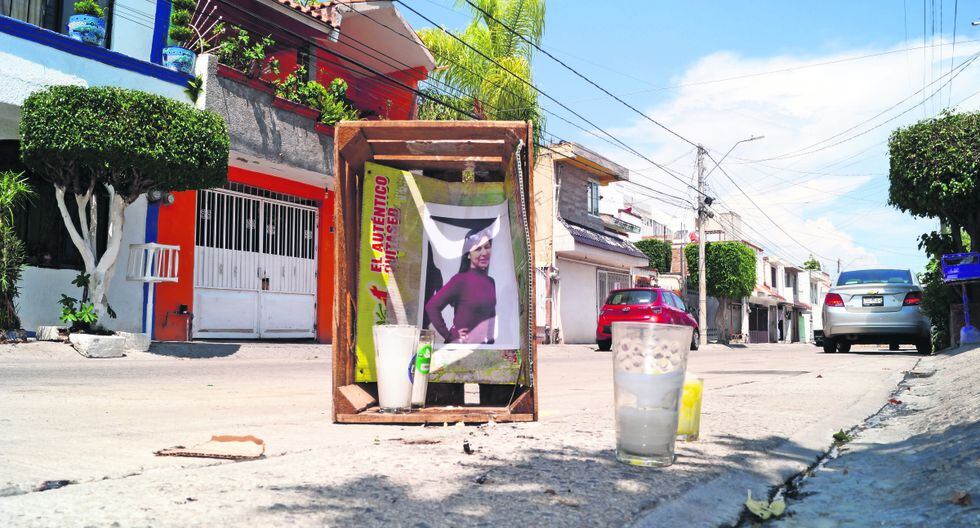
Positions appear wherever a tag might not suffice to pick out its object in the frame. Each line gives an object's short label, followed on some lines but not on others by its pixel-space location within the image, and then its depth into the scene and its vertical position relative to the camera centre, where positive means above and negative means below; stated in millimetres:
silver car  13383 +280
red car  17531 +322
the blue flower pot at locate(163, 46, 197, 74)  11992 +4229
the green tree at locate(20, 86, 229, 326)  9273 +2179
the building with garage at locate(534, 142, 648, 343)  25266 +2744
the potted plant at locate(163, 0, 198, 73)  12016 +4748
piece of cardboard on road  3393 -629
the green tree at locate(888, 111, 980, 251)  12242 +2644
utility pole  28703 +2350
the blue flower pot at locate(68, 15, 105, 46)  10805 +4242
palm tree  21125 +7524
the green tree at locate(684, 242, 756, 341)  40328 +2968
